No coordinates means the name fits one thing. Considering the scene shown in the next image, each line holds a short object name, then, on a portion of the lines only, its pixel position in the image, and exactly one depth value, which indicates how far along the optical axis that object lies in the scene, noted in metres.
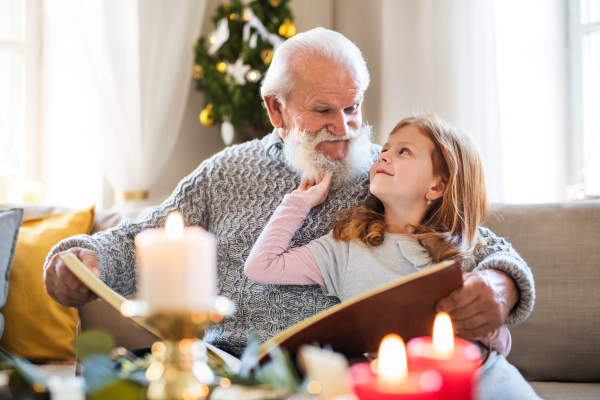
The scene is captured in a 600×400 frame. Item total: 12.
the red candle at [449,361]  0.45
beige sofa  1.60
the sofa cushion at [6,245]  1.77
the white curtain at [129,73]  3.07
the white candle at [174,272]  0.48
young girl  1.38
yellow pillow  1.90
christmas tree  3.20
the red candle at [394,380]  0.43
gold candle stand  0.49
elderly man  1.50
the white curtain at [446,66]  2.78
